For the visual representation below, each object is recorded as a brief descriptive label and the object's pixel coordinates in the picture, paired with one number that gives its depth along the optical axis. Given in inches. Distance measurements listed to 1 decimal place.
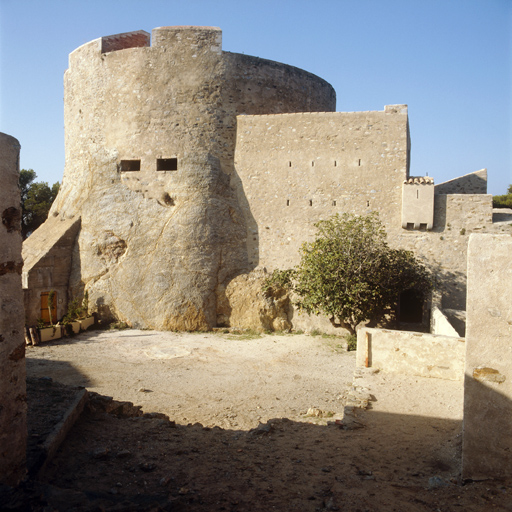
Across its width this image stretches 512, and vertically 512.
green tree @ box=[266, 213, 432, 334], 524.7
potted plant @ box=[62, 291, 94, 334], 609.9
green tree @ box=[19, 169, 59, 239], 987.9
